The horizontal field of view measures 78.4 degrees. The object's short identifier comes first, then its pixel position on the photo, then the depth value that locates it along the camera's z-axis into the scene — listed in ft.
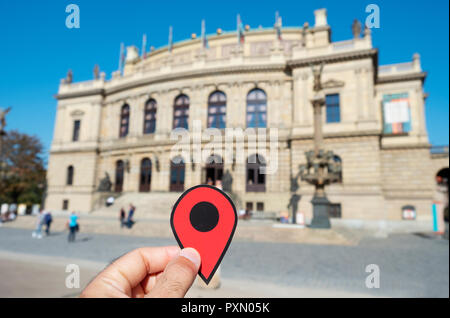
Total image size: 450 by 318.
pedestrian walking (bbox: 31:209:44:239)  50.43
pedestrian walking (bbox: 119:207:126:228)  57.01
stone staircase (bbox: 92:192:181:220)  72.23
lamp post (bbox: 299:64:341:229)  53.21
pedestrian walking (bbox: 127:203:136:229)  56.18
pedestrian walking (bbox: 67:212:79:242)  43.95
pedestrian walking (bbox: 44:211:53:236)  53.16
